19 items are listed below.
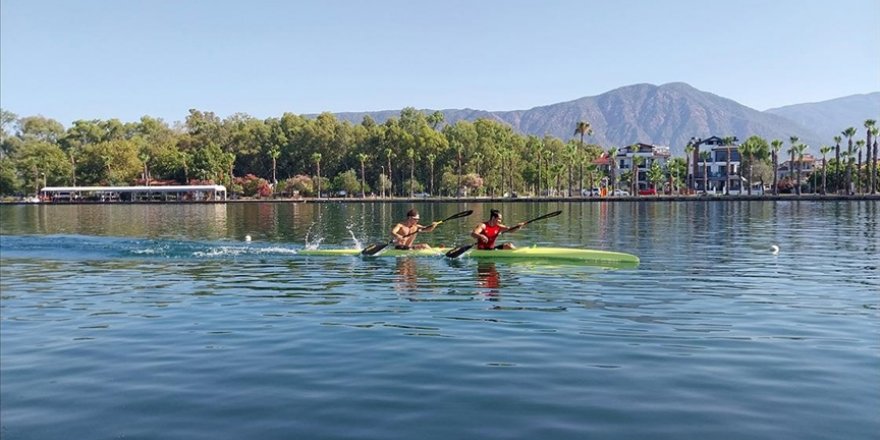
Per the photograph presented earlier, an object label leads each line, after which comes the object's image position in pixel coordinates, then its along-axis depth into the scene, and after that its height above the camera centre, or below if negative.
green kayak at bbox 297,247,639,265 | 25.78 -2.28
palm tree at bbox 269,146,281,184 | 153.38 +8.15
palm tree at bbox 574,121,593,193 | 154.25 +12.27
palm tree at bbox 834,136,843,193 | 127.94 +1.09
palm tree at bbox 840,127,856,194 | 117.12 +5.81
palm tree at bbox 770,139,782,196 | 125.35 +5.95
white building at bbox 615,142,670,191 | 170.50 +6.49
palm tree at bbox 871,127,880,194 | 116.56 +0.81
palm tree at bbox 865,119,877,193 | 119.06 +7.86
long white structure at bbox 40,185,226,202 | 145.12 +0.49
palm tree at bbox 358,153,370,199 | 148.50 +5.71
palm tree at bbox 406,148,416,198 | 149.50 +5.33
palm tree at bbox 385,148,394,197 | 151.49 +6.97
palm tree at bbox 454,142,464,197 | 146.40 +8.00
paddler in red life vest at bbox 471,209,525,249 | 27.14 -1.55
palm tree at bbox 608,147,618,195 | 143.85 +6.65
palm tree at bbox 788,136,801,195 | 132.25 +7.13
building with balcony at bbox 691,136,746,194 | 160.50 +3.78
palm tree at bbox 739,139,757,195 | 135.20 +6.60
